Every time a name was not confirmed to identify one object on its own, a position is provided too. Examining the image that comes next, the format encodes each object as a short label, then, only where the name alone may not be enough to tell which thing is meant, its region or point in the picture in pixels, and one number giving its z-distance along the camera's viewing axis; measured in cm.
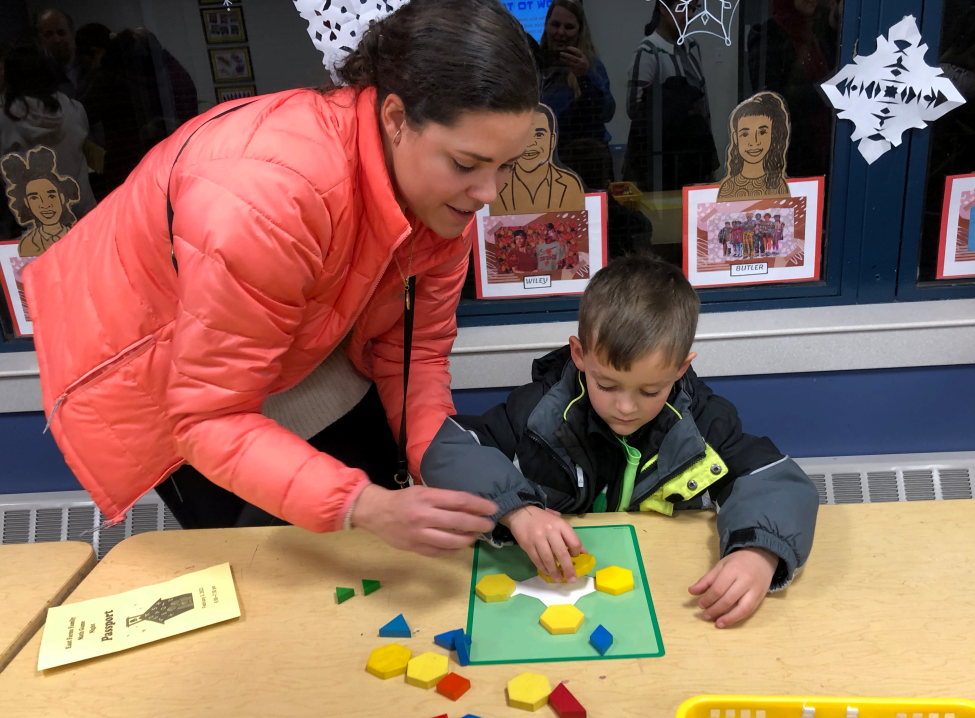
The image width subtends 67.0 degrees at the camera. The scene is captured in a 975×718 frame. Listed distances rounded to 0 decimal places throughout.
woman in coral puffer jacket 92
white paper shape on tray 97
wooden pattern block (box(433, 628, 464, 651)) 89
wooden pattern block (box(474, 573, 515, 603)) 97
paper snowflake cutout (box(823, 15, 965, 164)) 173
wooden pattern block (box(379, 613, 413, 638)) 91
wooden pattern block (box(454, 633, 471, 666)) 86
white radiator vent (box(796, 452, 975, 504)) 189
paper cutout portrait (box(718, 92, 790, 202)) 181
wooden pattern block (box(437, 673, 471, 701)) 81
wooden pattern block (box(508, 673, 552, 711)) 78
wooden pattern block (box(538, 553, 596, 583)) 101
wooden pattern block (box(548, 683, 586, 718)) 77
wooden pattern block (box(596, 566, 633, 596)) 96
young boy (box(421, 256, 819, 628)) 100
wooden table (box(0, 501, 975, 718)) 81
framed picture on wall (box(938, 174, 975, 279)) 185
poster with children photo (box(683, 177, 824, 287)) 188
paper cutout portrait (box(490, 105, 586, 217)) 183
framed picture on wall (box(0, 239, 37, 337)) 196
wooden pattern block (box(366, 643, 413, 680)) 84
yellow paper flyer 91
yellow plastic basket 75
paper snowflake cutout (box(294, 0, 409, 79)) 170
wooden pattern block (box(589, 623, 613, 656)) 86
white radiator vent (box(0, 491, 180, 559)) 200
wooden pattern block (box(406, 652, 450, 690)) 83
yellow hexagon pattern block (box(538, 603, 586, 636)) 90
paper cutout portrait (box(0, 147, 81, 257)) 189
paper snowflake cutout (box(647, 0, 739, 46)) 172
